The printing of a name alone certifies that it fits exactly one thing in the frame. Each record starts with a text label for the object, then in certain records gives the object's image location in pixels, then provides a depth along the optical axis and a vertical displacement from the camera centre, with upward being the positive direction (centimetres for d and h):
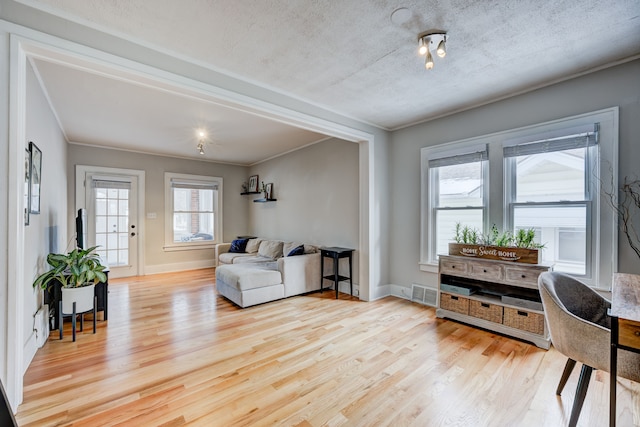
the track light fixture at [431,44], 208 +125
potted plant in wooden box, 279 -34
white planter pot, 288 -88
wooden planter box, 274 -41
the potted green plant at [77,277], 285 -66
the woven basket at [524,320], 267 -103
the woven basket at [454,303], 319 -103
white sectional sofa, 385 -93
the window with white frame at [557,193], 267 +20
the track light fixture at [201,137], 458 +124
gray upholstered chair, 149 -68
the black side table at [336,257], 427 -69
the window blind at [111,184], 544 +53
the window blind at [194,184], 633 +62
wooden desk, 125 -51
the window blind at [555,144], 263 +67
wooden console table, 271 -88
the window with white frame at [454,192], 344 +25
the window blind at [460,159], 336 +66
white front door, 545 -14
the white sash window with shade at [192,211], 629 +1
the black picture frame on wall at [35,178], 244 +30
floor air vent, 379 -111
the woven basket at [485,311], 294 -103
